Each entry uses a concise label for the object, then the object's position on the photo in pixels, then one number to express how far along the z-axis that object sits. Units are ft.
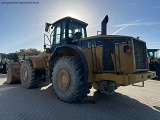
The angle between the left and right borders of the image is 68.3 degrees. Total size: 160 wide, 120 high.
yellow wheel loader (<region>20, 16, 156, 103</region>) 11.16
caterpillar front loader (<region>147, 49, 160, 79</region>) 31.85
